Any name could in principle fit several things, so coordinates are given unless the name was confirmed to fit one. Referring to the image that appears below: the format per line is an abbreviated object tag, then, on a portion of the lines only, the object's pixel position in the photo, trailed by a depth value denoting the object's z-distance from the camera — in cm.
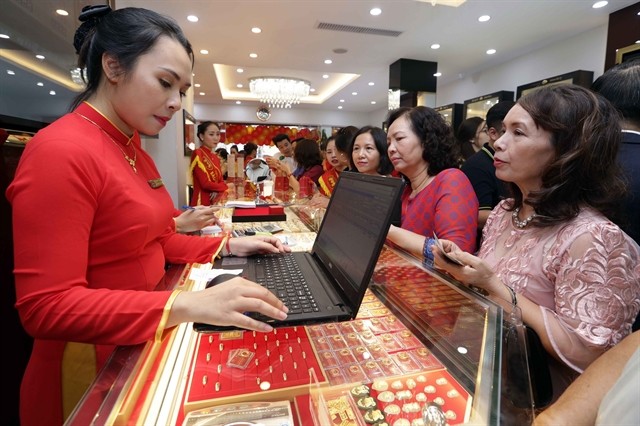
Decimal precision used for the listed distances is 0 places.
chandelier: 834
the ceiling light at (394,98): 634
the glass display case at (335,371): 52
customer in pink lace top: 86
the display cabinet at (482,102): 599
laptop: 66
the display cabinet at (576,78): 459
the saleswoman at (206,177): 462
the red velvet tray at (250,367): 57
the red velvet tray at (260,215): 216
